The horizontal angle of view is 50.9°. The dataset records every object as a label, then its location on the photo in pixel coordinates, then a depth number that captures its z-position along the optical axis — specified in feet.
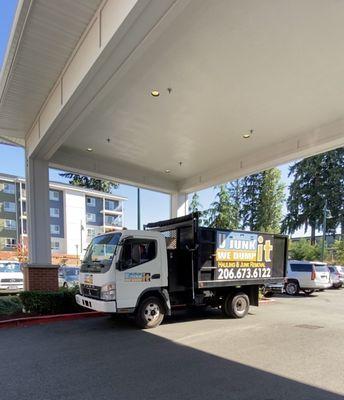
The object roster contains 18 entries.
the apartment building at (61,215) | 161.99
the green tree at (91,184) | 174.44
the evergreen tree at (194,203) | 78.74
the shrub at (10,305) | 31.70
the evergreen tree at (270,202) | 121.44
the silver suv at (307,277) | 59.57
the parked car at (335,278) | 70.14
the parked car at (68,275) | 69.36
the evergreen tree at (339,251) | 108.06
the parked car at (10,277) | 58.34
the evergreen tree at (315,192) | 158.10
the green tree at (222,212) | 83.87
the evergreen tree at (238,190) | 141.08
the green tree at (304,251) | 120.67
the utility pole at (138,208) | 74.56
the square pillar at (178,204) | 58.13
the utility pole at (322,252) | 110.83
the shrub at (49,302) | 32.68
